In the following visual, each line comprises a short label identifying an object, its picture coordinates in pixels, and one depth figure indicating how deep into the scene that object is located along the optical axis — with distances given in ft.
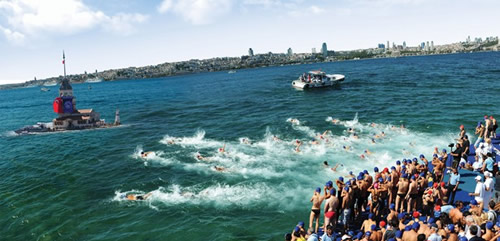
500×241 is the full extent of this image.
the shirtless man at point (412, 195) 46.24
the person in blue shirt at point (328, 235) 36.86
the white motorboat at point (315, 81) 263.70
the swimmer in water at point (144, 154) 111.14
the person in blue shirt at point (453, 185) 47.76
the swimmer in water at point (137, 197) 77.61
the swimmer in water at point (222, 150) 106.81
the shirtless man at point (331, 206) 43.20
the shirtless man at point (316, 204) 44.80
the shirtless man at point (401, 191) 46.65
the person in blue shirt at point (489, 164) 54.29
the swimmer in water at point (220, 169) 89.59
